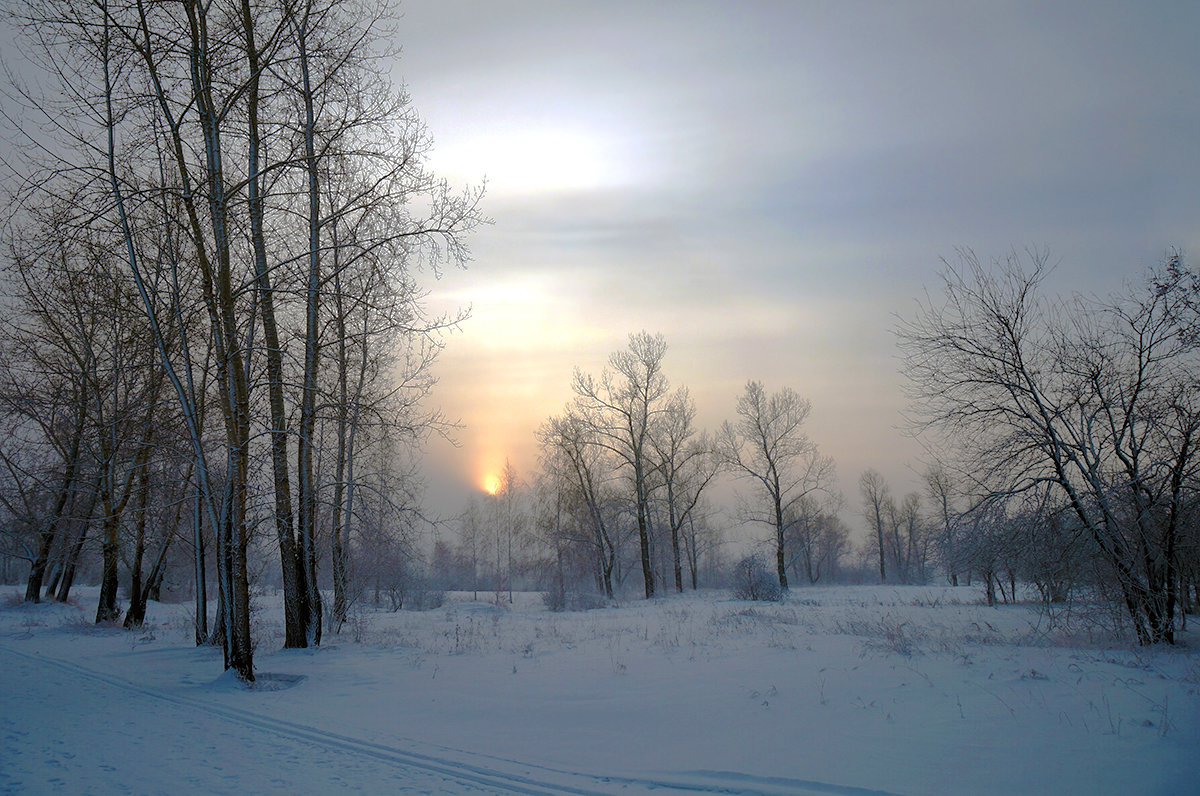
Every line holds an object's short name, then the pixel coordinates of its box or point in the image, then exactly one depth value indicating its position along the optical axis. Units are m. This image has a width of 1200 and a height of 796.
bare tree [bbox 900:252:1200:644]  10.23
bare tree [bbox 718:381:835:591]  31.88
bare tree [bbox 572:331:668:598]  32.22
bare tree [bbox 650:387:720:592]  36.44
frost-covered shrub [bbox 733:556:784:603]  24.36
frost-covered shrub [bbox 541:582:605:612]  26.72
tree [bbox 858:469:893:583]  62.65
